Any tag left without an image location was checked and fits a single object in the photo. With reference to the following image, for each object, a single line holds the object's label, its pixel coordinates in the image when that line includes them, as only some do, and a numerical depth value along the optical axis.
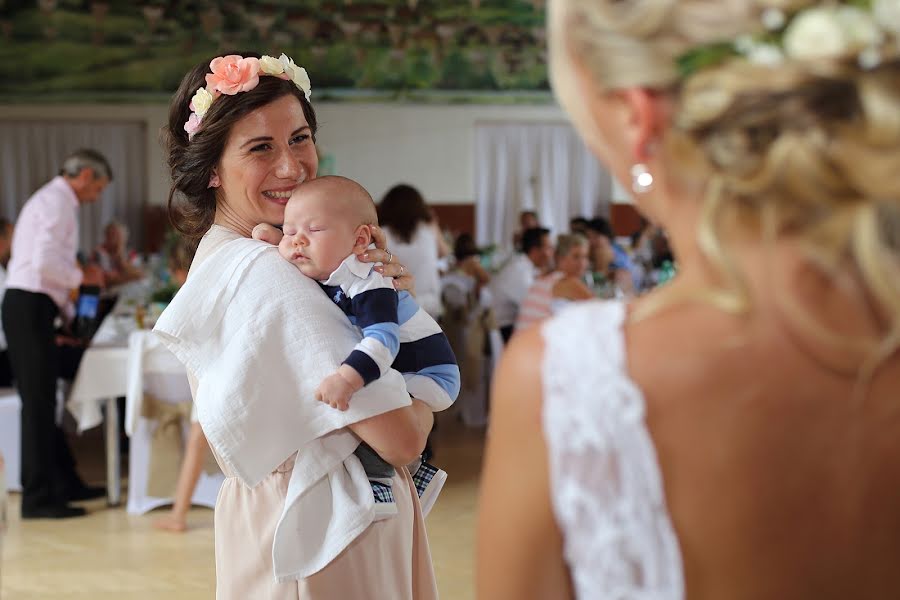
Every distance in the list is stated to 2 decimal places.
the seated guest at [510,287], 8.04
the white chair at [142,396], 5.39
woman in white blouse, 6.77
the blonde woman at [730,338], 0.86
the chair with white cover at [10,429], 6.03
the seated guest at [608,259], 7.92
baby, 1.71
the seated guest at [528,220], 11.98
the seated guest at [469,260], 8.48
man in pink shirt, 5.52
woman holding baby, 1.72
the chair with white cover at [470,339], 7.92
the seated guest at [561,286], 6.30
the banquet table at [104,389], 5.66
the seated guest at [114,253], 10.01
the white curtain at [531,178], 17.75
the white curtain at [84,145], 16.33
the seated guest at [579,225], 9.22
